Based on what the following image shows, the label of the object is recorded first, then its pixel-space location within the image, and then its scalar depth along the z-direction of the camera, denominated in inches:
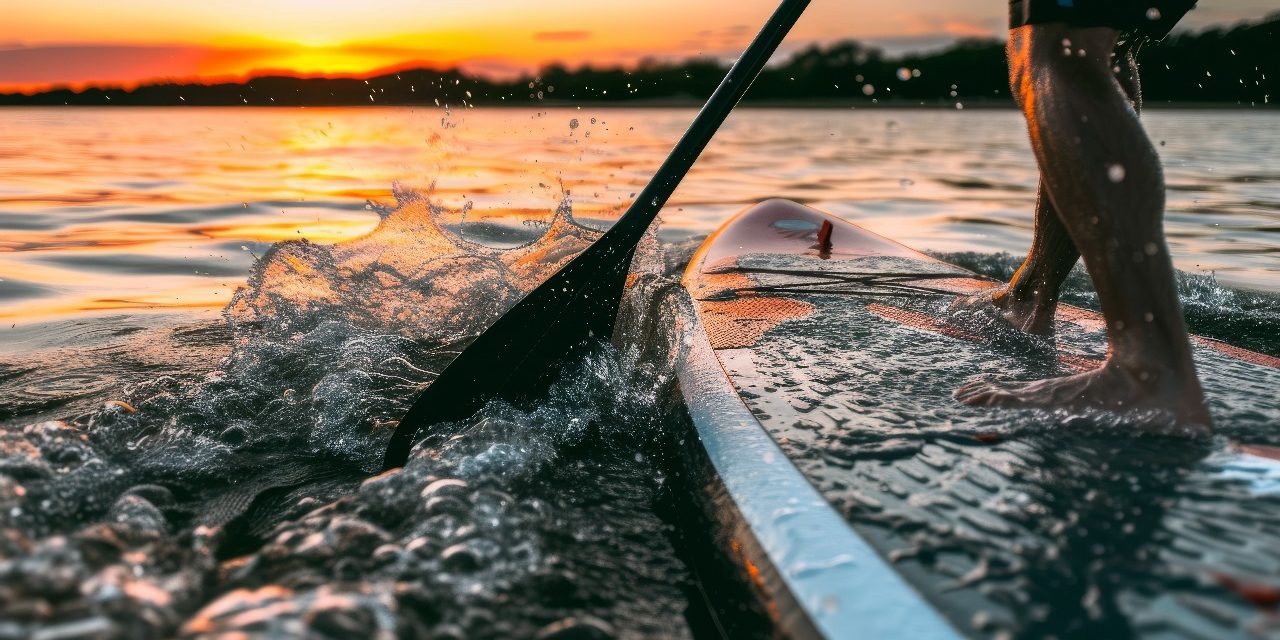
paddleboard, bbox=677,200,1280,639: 34.4
